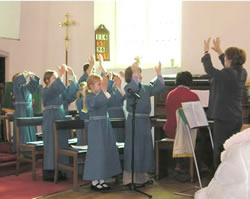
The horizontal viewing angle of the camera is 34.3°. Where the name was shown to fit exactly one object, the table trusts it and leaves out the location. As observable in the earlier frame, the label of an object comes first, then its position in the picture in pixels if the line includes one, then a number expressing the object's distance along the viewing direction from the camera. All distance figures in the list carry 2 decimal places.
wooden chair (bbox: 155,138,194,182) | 5.77
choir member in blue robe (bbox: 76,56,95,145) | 6.09
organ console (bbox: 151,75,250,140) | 5.99
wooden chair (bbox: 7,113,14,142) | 6.88
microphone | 4.81
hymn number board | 9.05
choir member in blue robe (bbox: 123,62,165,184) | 5.36
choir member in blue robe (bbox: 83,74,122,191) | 5.06
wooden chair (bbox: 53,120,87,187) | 5.34
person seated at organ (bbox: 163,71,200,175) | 5.54
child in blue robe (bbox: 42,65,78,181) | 5.80
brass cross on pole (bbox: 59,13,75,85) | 9.51
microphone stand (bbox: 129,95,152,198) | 4.92
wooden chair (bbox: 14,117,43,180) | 6.11
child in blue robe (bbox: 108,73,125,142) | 6.58
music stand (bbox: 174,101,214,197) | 4.75
